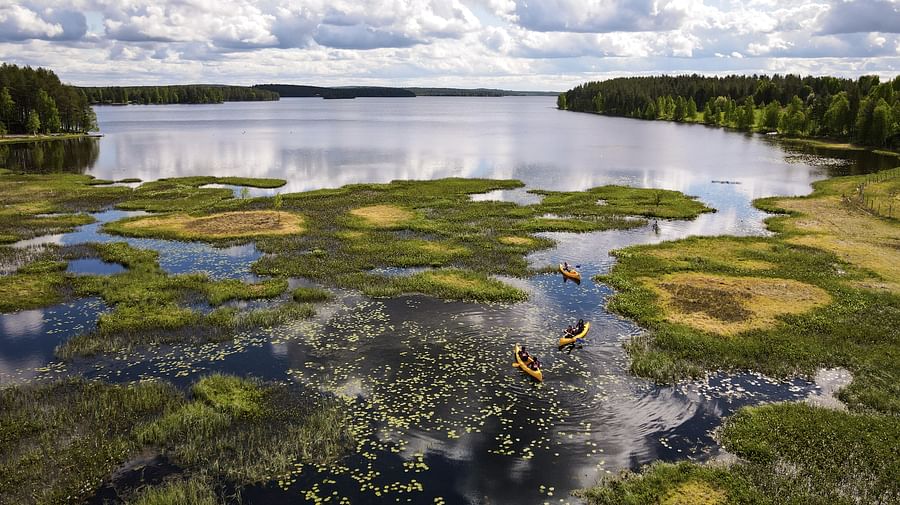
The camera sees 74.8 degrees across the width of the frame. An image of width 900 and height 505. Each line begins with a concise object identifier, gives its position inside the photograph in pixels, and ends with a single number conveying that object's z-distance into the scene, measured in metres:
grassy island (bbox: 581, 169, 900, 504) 19.84
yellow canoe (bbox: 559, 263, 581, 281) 41.60
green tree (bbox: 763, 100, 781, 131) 187.50
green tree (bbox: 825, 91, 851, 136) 153.16
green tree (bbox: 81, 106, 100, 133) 170.38
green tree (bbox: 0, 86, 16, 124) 139.24
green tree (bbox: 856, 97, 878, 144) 139.12
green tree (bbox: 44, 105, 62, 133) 152.25
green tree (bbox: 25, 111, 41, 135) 145.88
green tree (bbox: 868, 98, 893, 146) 131.00
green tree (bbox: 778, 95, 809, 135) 172.12
